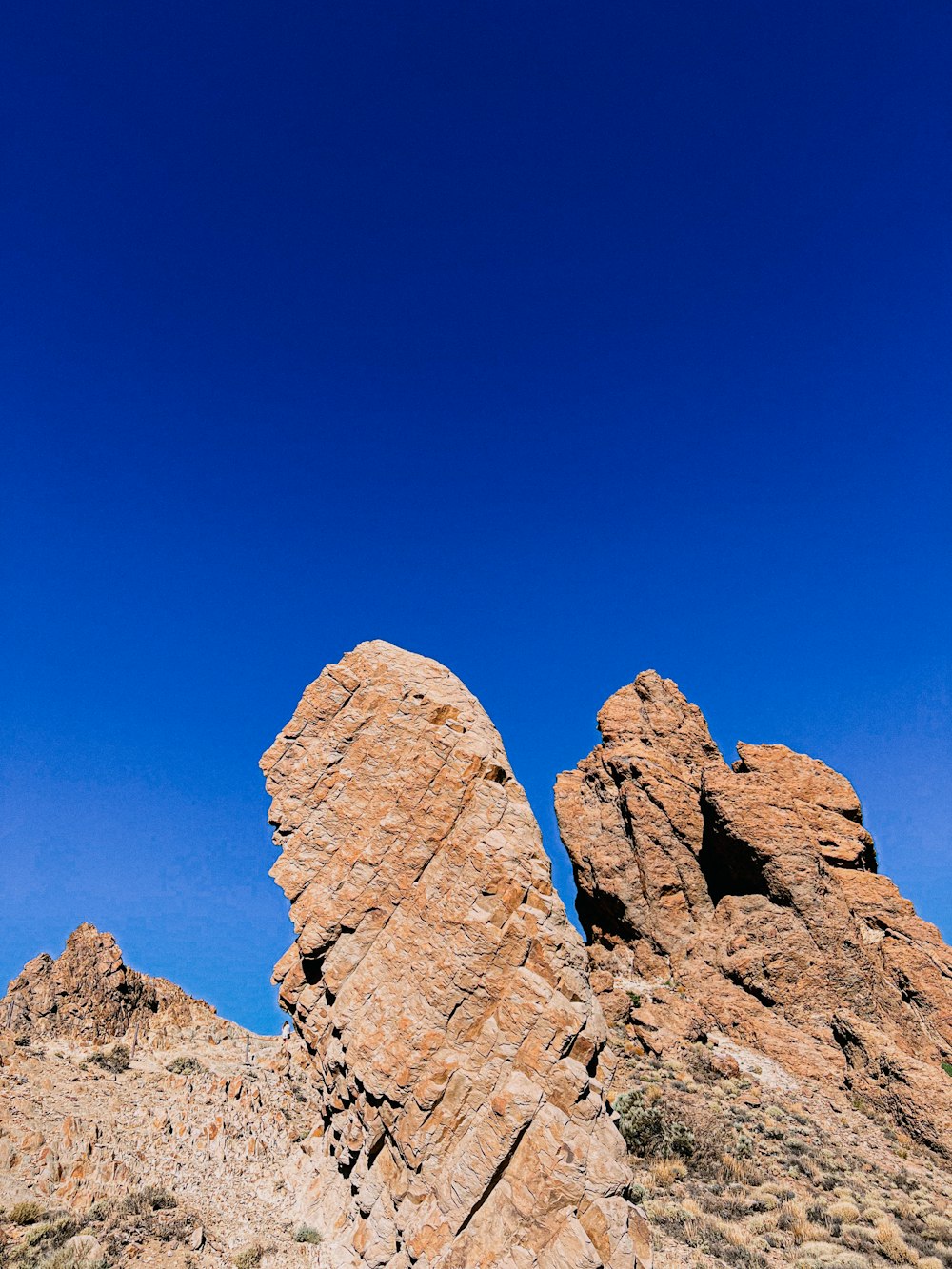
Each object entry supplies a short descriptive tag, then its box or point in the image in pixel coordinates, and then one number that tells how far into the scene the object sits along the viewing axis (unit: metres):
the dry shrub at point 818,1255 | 14.14
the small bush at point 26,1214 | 13.73
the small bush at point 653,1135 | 20.41
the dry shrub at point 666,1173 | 18.55
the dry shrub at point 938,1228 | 16.34
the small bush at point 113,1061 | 24.64
